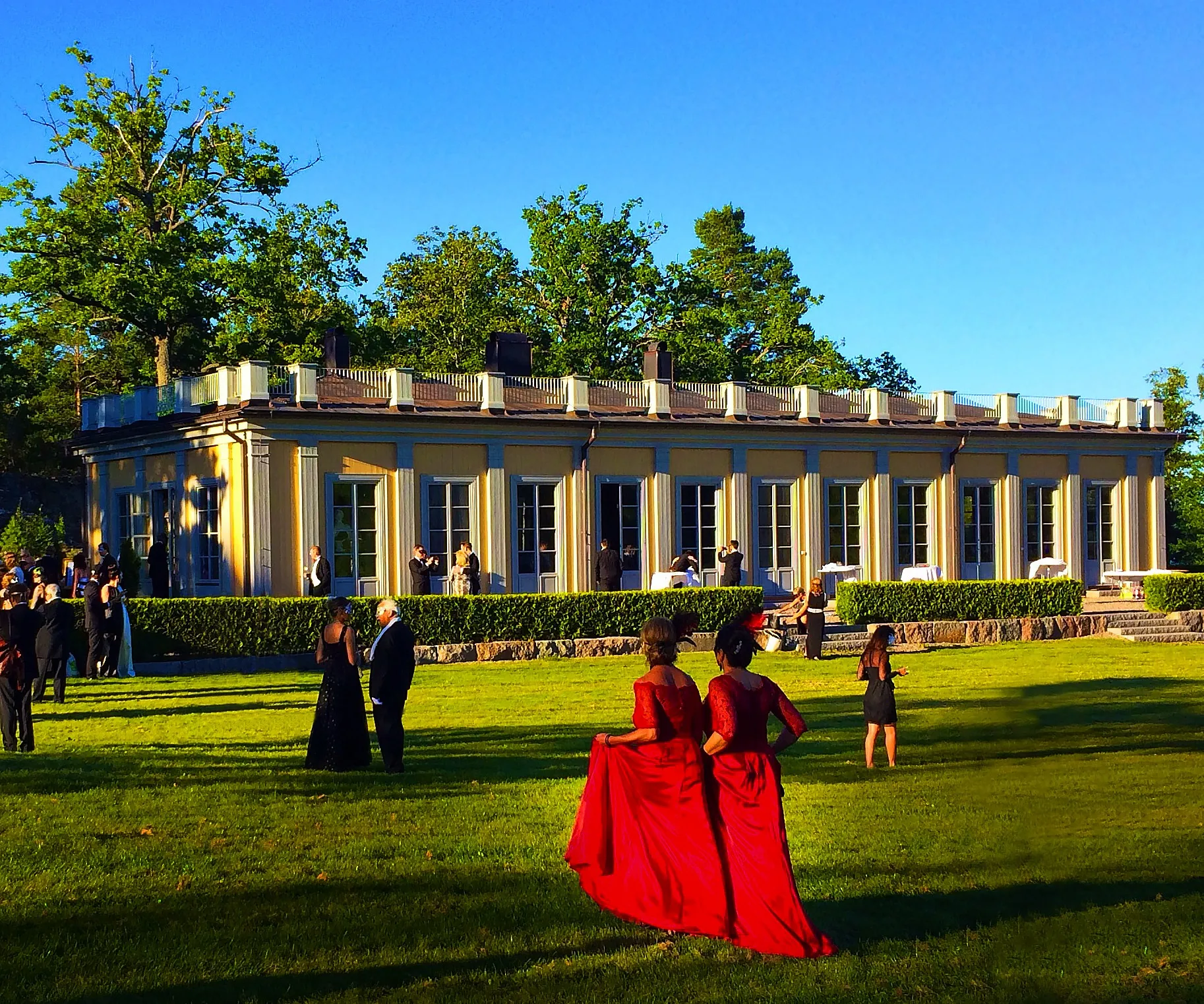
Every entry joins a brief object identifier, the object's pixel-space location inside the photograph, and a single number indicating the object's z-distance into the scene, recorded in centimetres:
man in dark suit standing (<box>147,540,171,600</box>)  3142
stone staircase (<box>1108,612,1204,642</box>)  3073
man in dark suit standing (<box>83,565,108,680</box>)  2105
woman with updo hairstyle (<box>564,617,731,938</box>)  743
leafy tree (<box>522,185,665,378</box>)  5478
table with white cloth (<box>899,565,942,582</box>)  3672
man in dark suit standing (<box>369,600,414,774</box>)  1238
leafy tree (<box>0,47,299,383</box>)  4038
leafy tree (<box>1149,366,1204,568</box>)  4622
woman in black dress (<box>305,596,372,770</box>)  1248
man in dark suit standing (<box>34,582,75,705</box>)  1648
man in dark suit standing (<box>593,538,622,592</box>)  3094
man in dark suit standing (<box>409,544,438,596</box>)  2972
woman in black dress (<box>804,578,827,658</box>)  2547
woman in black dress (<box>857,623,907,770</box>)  1309
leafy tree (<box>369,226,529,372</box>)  5600
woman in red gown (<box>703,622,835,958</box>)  709
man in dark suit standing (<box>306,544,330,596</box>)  2889
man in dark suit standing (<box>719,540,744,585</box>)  3177
